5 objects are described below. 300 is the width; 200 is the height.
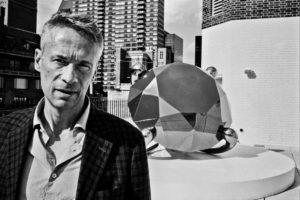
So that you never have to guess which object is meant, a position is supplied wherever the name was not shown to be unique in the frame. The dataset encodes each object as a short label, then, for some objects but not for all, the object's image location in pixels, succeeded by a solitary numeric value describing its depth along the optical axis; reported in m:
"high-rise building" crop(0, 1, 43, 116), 45.50
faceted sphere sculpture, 6.66
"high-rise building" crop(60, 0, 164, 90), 159.75
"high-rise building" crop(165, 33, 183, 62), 184.38
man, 1.56
